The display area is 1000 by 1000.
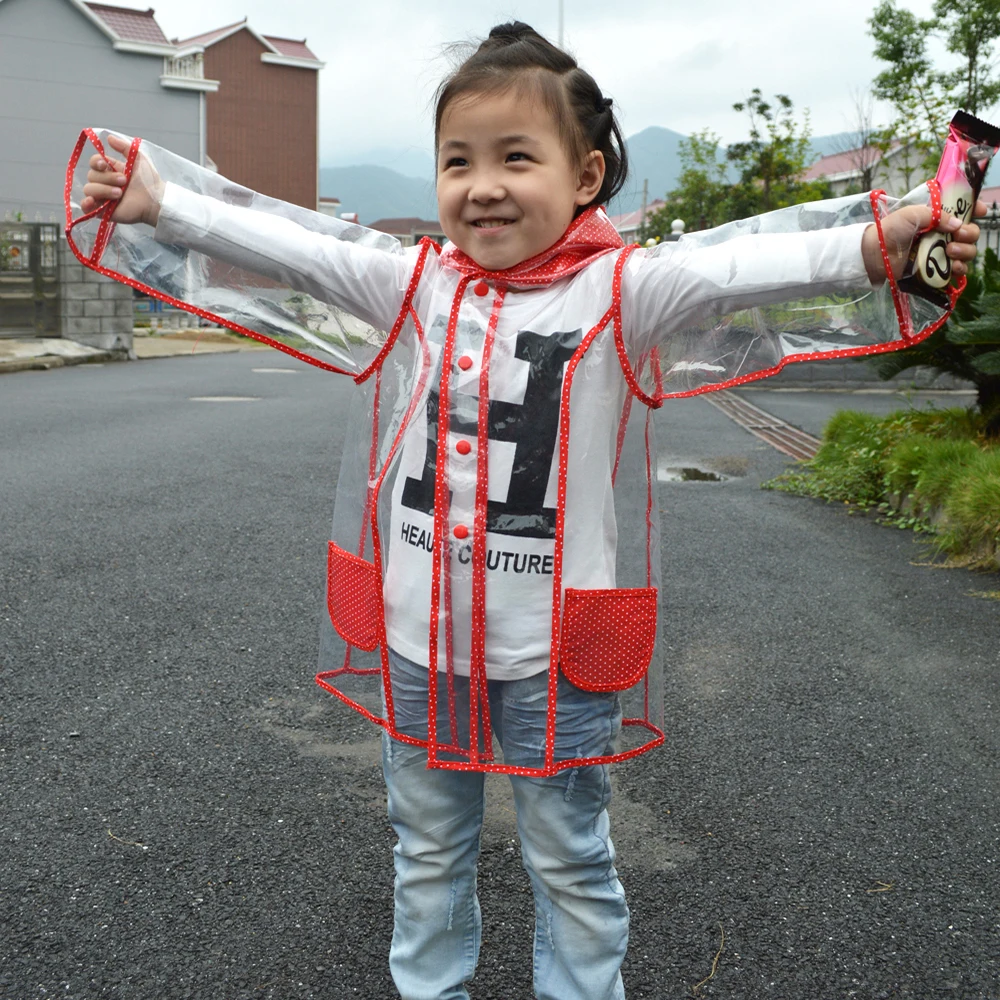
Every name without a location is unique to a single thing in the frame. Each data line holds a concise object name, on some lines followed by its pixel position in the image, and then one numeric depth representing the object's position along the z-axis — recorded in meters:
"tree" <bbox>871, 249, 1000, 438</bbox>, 6.39
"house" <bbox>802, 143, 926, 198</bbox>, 25.26
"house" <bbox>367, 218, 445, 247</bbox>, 74.38
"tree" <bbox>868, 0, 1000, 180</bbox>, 18.47
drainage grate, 9.29
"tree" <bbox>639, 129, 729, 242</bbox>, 30.80
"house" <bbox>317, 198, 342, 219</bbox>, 61.72
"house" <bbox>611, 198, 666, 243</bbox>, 54.31
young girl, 1.77
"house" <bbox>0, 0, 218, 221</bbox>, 32.59
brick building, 50.81
